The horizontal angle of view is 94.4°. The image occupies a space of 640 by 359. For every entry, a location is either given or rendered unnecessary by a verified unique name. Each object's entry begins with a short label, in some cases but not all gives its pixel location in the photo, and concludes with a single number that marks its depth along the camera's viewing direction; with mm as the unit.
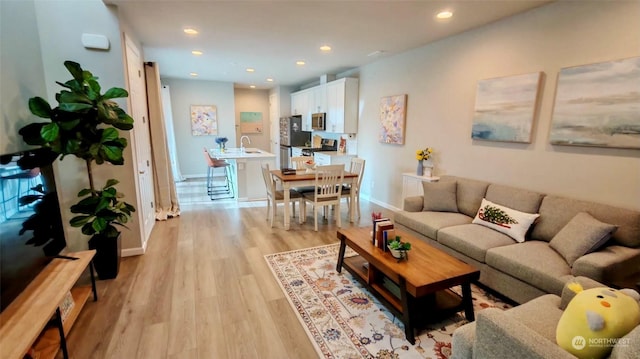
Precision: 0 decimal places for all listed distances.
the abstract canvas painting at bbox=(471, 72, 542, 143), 2942
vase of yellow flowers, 4145
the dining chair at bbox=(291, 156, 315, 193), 4473
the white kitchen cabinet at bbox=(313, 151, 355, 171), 5885
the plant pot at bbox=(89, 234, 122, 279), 2693
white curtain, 7164
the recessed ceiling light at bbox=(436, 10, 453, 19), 2932
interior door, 3289
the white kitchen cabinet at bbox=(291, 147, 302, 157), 7339
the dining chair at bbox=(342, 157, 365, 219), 4371
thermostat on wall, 2756
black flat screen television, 1575
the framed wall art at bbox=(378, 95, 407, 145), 4645
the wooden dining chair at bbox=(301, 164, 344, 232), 3947
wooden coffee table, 1986
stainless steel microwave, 6523
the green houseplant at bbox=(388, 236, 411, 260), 2225
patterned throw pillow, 2654
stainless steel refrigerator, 7902
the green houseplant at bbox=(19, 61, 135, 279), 2166
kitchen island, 5324
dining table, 3979
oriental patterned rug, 1938
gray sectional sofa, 2061
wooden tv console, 1398
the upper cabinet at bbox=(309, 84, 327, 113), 6438
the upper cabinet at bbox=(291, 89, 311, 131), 7277
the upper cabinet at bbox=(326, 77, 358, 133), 5727
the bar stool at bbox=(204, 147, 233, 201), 5789
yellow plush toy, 1137
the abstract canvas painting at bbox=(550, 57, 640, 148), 2273
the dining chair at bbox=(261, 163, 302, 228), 4098
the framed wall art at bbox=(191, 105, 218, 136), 7715
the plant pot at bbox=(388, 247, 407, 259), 2225
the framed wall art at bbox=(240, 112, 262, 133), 9188
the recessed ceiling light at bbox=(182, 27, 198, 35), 3494
